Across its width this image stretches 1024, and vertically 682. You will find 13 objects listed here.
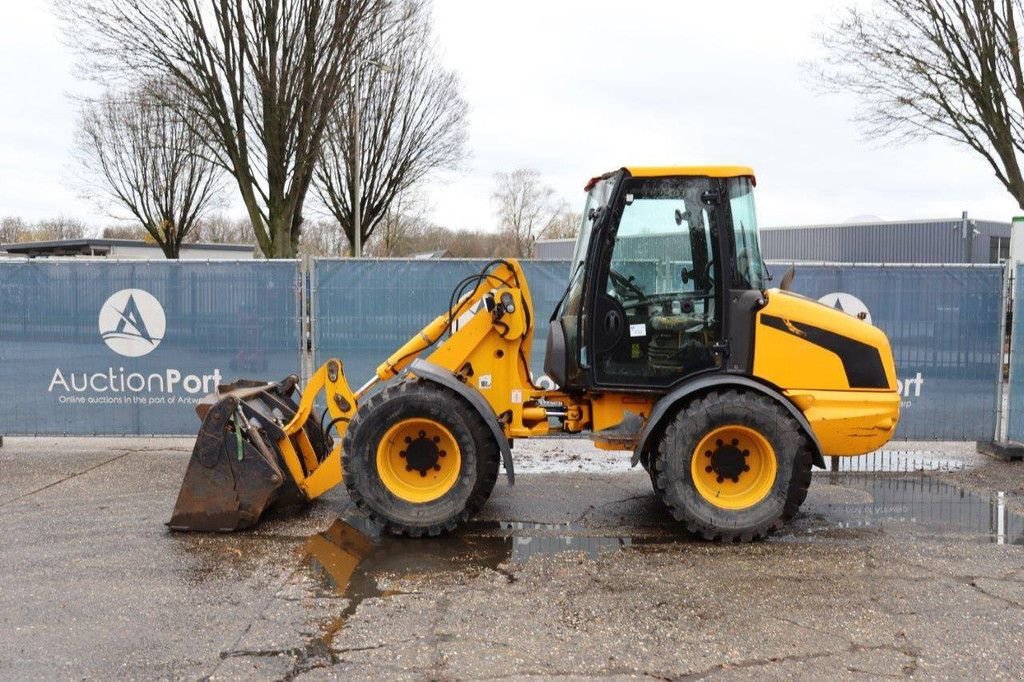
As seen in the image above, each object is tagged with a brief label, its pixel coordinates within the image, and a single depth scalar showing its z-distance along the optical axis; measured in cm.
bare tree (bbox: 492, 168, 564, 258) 5316
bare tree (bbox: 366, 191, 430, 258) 3328
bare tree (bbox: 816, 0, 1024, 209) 1535
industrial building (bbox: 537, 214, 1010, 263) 3114
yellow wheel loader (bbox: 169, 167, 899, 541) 615
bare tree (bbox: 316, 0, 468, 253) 2645
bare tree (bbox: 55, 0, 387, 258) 1580
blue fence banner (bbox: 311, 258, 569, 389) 950
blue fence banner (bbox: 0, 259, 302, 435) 938
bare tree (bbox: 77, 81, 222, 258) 3089
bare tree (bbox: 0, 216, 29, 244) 7062
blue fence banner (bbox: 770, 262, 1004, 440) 925
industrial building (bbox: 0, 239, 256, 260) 4494
